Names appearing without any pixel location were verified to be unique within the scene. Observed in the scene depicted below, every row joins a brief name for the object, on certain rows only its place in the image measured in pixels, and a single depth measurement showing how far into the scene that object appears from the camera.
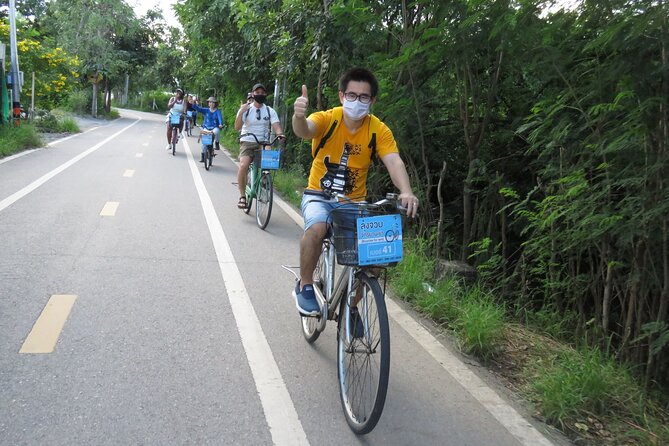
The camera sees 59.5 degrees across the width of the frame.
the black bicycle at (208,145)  15.51
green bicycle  8.70
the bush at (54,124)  22.91
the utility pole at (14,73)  17.30
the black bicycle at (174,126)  18.89
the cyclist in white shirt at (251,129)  9.45
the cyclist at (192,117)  28.16
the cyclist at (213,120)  16.31
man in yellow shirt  3.96
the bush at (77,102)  41.62
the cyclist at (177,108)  18.97
